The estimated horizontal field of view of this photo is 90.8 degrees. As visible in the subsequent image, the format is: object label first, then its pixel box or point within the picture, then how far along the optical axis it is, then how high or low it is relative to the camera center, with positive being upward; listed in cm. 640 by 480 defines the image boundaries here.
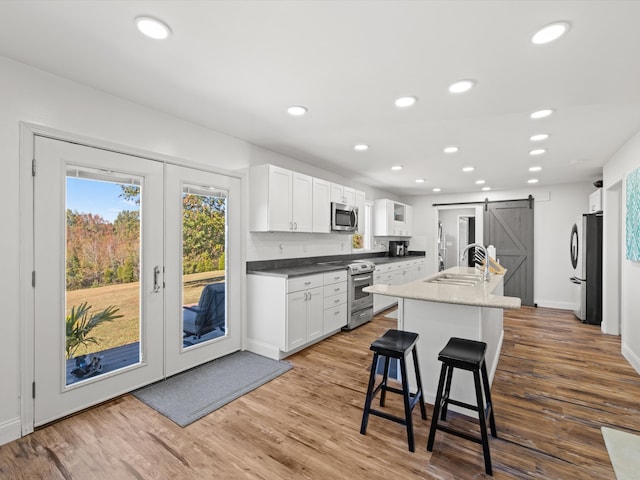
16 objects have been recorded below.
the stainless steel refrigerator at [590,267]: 480 -41
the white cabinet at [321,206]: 435 +46
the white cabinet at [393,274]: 528 -67
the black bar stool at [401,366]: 198 -87
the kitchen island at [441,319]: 235 -64
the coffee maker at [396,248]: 721 -20
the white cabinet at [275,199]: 360 +46
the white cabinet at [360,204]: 537 +61
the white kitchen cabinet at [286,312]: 341 -85
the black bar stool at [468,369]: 178 -86
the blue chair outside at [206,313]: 314 -78
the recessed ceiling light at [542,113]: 271 +112
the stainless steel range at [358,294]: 443 -79
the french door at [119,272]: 222 -30
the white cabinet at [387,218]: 646 +43
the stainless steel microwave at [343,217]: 468 +33
